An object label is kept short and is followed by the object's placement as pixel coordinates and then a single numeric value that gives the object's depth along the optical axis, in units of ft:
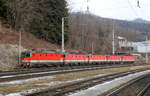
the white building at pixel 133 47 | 382.09
